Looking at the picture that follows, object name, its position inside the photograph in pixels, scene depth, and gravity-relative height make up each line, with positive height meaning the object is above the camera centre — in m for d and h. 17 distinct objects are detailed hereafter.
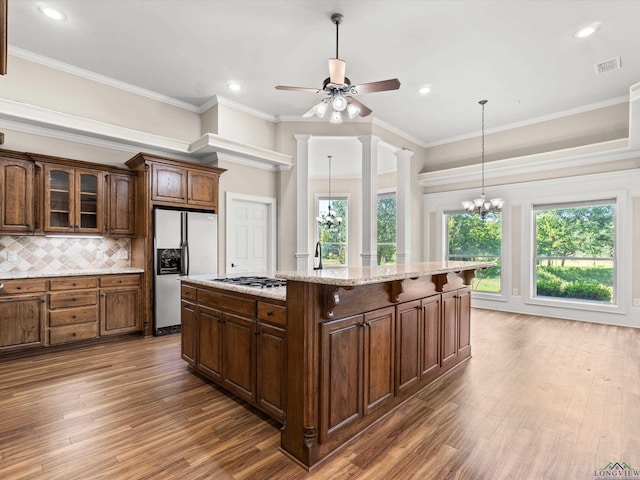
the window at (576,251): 5.49 -0.18
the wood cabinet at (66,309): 3.63 -0.83
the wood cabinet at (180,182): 4.51 +0.84
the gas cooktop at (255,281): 2.55 -0.35
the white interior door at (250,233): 5.48 +0.12
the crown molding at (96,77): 3.98 +2.20
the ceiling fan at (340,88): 3.20 +1.52
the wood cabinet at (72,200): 4.03 +0.50
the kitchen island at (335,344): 1.90 -0.72
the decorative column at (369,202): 5.75 +0.66
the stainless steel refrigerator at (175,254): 4.52 -0.21
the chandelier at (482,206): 5.73 +0.60
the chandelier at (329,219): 8.66 +0.56
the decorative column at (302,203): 5.79 +0.65
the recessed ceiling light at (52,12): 3.25 +2.28
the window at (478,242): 6.62 -0.04
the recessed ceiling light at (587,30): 3.48 +2.26
